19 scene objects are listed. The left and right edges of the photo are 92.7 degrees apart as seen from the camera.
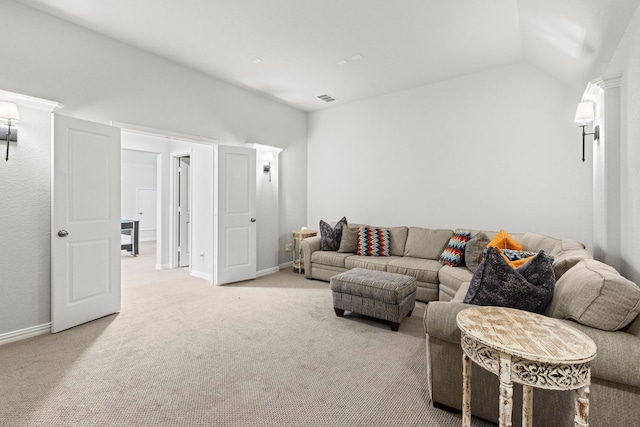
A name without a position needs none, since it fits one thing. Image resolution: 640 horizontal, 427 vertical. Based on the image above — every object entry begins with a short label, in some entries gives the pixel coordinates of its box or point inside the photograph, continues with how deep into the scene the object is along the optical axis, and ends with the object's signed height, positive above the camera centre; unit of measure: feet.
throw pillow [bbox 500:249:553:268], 9.41 -1.28
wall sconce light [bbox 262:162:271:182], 17.63 +2.62
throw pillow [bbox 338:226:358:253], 16.06 -1.49
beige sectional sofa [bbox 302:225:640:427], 4.45 -2.19
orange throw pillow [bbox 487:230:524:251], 10.54 -1.06
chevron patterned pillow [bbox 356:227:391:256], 15.46 -1.49
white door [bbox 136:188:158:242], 31.63 +0.04
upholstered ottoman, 9.87 -2.75
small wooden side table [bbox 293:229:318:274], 17.74 -1.86
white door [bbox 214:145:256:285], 15.21 -0.12
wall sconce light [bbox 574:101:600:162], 9.83 +3.22
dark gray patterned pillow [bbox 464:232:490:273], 11.57 -1.40
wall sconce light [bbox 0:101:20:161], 8.57 +2.71
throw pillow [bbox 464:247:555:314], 5.67 -1.31
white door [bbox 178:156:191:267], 19.25 +0.16
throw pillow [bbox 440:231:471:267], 12.49 -1.53
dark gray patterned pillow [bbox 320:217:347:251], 16.43 -1.25
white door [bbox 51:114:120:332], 9.71 -0.34
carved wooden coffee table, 3.80 -1.85
